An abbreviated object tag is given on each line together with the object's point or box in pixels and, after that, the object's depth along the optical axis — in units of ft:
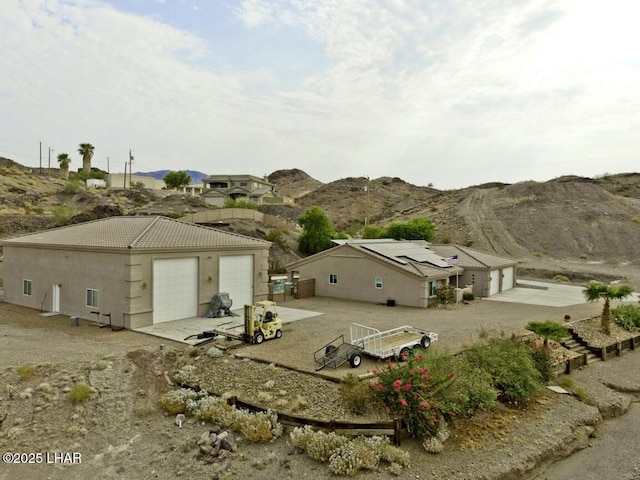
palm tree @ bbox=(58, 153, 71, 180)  277.44
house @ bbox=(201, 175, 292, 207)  282.56
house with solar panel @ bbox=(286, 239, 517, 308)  94.79
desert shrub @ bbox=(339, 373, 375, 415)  43.11
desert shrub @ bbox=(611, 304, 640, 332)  81.72
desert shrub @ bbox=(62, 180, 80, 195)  209.05
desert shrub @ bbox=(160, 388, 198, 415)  44.79
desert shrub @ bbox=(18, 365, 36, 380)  46.98
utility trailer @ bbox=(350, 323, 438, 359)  55.11
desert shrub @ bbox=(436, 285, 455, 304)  95.66
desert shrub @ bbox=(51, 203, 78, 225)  156.68
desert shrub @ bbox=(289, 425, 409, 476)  36.17
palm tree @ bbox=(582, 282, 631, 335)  73.10
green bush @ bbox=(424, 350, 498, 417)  44.21
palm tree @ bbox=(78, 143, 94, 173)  278.87
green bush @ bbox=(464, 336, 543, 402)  50.55
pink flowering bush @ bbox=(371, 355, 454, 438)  40.68
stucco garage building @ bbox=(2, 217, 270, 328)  67.31
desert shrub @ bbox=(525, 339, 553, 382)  57.11
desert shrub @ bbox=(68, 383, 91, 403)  44.16
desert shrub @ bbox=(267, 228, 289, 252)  174.50
